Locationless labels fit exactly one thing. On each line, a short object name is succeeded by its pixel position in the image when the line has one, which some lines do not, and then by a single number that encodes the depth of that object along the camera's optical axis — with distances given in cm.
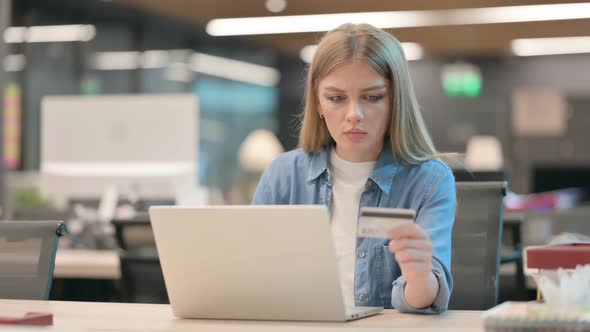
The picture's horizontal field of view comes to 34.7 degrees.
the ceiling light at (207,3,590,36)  1005
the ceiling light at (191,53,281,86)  1277
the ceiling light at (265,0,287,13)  1000
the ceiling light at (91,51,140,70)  1110
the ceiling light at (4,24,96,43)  1027
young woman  216
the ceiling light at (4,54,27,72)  1012
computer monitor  516
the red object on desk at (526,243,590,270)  173
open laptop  168
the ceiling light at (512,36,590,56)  1198
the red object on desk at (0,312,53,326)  166
